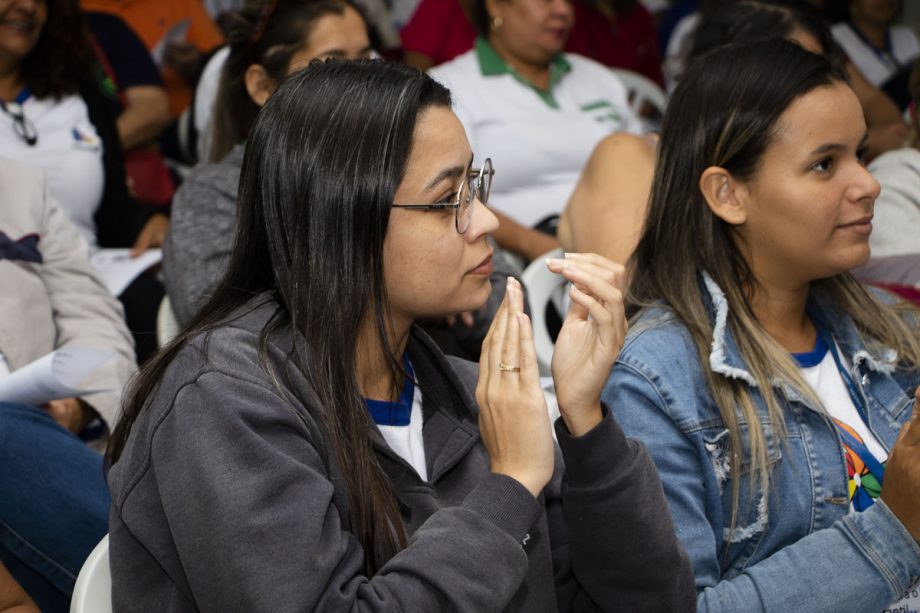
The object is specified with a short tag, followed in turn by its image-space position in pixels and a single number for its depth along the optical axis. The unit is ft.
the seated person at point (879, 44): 14.01
